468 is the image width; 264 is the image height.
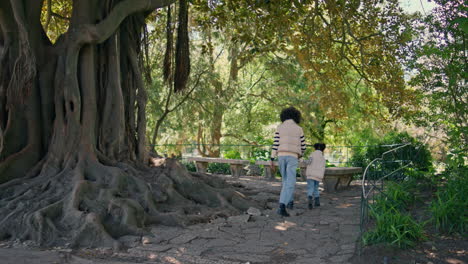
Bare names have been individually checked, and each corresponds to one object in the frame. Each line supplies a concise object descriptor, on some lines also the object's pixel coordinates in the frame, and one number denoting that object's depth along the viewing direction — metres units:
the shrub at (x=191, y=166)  18.45
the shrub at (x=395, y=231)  5.45
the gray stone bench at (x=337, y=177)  11.30
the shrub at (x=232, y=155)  18.33
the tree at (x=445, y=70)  7.88
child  9.29
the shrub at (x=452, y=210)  6.12
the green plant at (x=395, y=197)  7.16
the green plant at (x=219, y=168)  18.00
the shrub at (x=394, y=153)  11.93
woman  8.20
